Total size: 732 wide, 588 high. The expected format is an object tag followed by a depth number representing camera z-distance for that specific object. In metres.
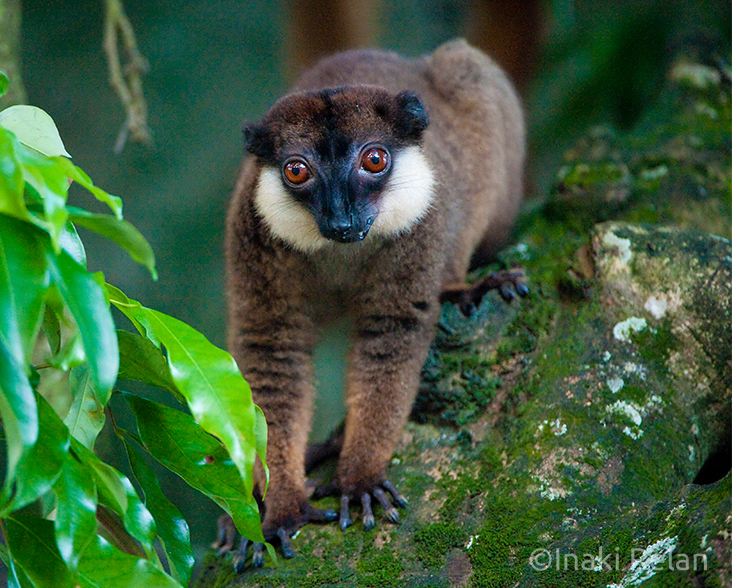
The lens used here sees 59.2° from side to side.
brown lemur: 3.15
